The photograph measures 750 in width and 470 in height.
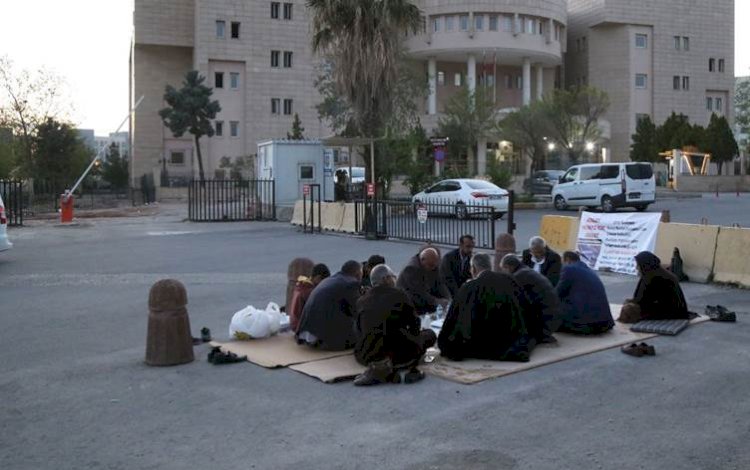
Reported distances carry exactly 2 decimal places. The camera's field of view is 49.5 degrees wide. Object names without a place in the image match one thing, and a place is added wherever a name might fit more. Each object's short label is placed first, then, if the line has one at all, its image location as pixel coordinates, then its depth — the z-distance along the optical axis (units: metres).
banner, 15.04
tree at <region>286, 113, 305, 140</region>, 50.73
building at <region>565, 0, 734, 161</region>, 77.56
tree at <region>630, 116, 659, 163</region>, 60.09
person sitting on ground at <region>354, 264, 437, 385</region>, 7.81
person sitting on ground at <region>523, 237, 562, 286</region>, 10.51
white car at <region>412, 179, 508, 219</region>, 28.42
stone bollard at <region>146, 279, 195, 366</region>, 8.47
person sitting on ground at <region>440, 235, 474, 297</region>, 11.22
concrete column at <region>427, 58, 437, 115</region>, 71.81
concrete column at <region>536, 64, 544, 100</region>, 75.04
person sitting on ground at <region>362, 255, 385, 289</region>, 10.10
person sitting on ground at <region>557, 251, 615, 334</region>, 9.41
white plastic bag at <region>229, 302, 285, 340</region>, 9.52
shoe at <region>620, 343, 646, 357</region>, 8.46
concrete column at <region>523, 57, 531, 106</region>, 72.25
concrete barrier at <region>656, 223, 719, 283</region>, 13.96
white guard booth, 33.44
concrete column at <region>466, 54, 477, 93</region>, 70.06
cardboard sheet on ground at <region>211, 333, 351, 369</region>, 8.45
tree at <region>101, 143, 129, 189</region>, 83.19
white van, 31.36
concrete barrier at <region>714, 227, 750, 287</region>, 13.35
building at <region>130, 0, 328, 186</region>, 66.94
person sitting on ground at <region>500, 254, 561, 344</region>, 8.81
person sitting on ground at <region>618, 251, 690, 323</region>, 9.95
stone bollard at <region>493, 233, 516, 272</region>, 12.66
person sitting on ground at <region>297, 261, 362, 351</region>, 8.73
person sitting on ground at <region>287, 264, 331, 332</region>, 9.48
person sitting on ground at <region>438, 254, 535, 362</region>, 8.12
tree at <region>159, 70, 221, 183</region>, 56.56
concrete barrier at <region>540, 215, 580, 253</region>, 16.88
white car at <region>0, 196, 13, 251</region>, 16.45
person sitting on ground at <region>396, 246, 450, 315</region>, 10.59
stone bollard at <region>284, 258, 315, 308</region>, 10.58
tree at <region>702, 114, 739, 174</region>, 56.56
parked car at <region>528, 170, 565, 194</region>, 46.53
